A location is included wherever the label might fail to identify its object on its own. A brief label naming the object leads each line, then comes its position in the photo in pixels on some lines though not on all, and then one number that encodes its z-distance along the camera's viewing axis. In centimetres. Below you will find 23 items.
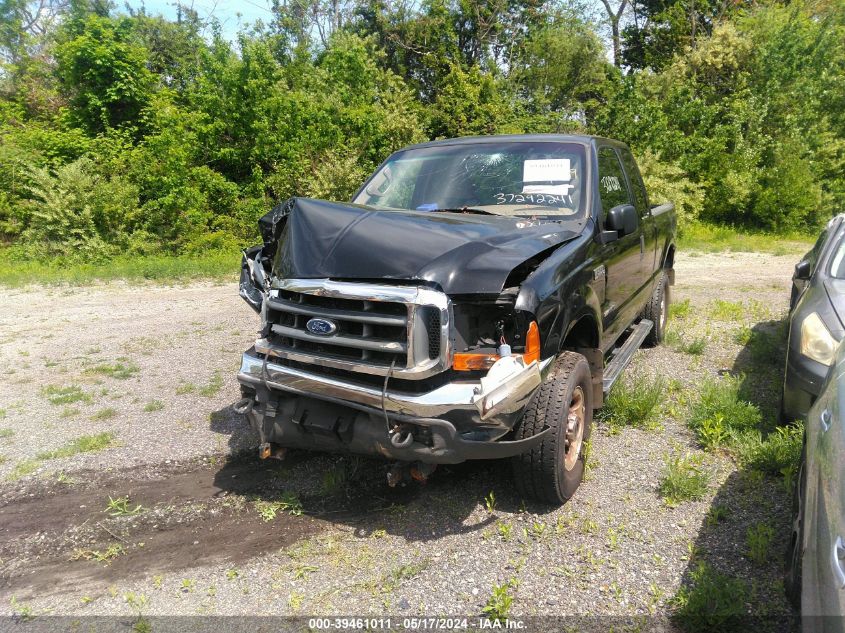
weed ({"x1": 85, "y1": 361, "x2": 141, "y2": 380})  622
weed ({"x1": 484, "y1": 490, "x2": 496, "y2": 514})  348
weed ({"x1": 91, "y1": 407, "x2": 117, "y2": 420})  511
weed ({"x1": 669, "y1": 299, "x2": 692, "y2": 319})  823
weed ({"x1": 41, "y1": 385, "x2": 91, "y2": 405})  551
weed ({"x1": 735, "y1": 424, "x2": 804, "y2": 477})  376
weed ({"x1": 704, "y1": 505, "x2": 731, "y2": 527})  333
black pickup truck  296
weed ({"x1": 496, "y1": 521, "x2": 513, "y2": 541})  328
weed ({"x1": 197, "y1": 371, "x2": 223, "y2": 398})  561
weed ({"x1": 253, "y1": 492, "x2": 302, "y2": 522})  353
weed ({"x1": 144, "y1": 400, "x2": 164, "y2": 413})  526
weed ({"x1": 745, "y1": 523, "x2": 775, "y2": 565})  297
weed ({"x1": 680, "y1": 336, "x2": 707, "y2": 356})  635
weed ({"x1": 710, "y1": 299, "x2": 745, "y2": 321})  791
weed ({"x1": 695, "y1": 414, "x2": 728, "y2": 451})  419
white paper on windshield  436
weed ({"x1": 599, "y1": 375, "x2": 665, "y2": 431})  463
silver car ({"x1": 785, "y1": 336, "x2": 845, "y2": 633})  166
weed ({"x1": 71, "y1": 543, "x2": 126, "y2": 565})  318
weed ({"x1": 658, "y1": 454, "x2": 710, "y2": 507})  355
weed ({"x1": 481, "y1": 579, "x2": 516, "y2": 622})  270
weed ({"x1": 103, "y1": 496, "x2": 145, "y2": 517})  361
